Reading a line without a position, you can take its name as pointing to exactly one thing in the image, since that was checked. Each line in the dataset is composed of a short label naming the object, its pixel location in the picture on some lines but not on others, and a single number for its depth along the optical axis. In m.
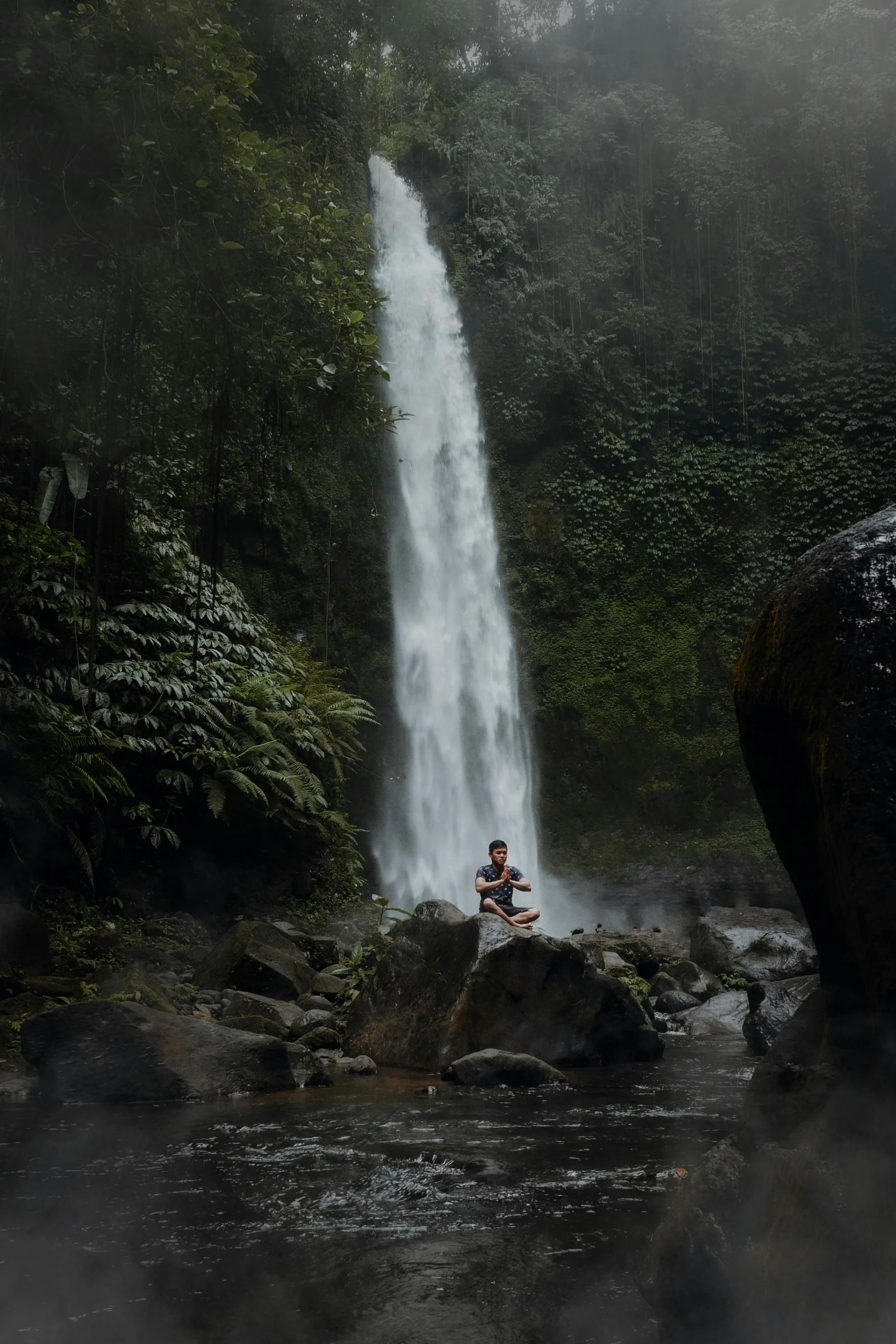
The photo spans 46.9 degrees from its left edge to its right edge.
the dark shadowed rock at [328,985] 8.95
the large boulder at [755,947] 10.90
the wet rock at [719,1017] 9.23
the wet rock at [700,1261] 2.34
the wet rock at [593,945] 10.93
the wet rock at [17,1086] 5.74
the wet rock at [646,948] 11.63
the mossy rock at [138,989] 7.51
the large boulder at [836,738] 2.47
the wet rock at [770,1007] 7.36
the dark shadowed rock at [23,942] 7.64
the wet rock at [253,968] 8.71
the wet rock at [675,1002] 10.13
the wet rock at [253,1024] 7.30
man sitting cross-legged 9.34
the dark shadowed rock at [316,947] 10.31
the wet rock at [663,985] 10.59
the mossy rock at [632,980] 10.35
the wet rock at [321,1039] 7.71
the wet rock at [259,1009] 7.72
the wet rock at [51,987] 7.48
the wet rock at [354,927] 11.22
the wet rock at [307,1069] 6.43
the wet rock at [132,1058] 5.81
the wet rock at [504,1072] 6.56
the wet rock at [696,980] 10.70
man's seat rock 7.28
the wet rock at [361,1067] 7.02
